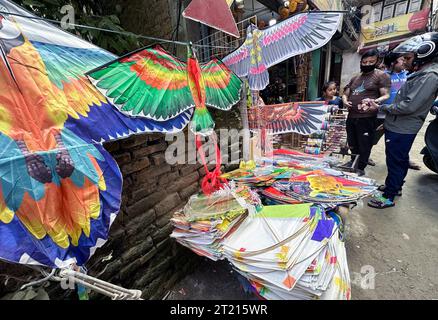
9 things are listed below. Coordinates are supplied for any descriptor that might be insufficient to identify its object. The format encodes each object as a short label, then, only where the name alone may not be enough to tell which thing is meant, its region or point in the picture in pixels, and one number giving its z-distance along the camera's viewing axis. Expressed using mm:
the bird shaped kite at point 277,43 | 1444
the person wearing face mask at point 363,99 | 2639
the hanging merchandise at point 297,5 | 3523
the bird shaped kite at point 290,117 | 1975
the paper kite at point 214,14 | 1361
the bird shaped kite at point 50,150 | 743
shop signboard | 9758
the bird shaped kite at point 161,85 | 1081
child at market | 3393
